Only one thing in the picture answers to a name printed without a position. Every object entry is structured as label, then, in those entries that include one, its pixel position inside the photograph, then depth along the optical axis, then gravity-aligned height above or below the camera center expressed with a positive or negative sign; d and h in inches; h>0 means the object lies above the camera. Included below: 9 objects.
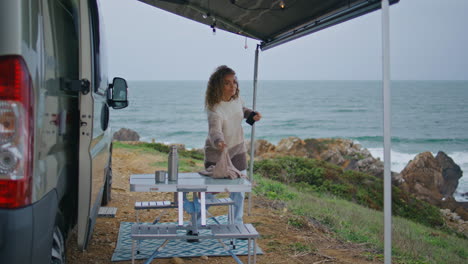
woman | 189.9 +8.6
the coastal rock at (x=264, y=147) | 964.8 -21.2
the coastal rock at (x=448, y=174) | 825.5 -64.2
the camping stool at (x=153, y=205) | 198.9 -27.6
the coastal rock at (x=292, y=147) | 966.9 -21.6
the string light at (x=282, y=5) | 182.5 +47.3
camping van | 82.2 +1.7
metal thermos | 158.7 -9.0
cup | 157.4 -12.7
